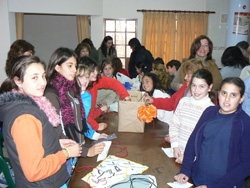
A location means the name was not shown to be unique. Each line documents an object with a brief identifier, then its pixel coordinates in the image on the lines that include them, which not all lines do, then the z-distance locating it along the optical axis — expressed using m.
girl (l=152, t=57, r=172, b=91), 3.90
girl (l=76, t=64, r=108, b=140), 2.12
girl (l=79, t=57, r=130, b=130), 2.25
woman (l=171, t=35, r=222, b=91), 2.84
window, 6.63
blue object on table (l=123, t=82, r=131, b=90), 3.69
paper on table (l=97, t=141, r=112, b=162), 1.66
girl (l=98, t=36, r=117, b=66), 5.04
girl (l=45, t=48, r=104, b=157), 1.68
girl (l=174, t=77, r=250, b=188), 1.36
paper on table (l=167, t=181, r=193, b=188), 1.37
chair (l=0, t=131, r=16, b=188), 1.45
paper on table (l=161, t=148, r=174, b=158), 1.73
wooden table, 1.44
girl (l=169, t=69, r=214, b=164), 1.77
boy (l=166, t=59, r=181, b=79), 4.52
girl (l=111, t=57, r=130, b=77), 4.07
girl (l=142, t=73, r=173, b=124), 2.92
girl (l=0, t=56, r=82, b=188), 1.04
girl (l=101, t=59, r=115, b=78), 3.50
